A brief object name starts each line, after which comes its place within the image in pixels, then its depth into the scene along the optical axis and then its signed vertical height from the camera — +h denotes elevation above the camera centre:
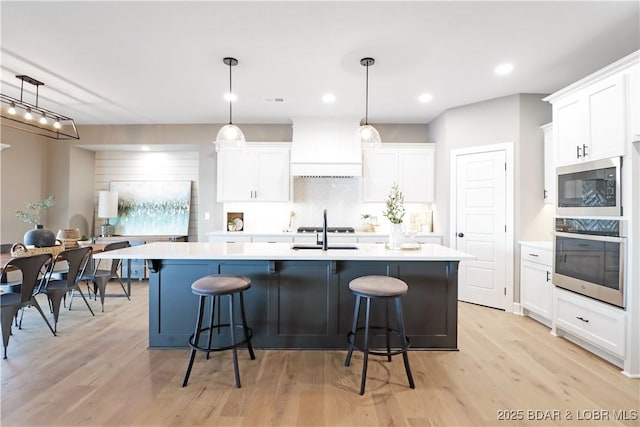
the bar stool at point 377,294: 2.14 -0.54
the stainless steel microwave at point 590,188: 2.43 +0.30
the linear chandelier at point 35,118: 3.41 +1.48
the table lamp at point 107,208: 5.31 +0.13
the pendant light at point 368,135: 2.94 +0.81
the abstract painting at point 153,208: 5.61 +0.16
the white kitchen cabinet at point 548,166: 3.71 +0.69
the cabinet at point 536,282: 3.32 -0.70
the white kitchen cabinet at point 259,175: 4.95 +0.70
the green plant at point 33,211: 4.47 +0.04
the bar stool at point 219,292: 2.19 -0.54
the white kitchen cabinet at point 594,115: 2.37 +0.94
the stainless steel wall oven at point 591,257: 2.41 -0.31
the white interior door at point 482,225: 3.96 -0.05
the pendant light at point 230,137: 2.92 +0.77
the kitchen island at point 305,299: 2.73 -0.73
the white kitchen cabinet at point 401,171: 4.93 +0.78
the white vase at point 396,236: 2.87 -0.16
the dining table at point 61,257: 2.78 -0.45
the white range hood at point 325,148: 4.74 +1.11
